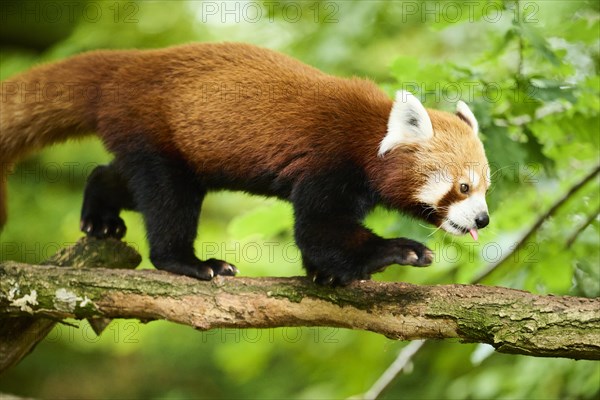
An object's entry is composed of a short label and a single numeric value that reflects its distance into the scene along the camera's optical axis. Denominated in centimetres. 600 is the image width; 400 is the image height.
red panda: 702
